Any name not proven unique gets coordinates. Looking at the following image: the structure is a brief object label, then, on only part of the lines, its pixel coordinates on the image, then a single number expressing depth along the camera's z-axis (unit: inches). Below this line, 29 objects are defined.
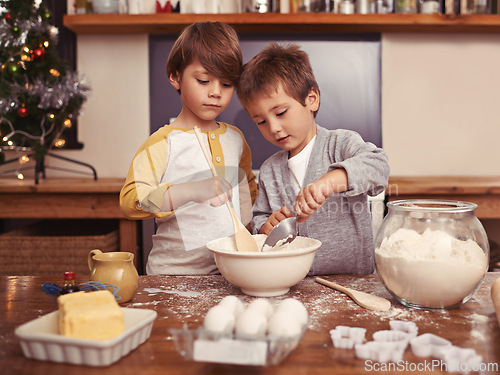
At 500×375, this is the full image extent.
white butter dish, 21.4
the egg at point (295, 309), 23.5
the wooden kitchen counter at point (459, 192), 76.2
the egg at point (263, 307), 23.6
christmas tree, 79.6
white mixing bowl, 31.2
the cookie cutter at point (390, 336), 24.3
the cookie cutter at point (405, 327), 25.2
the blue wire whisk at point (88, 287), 31.1
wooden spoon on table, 29.6
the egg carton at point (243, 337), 20.5
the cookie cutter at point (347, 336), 23.9
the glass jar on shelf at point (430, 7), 87.0
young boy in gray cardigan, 44.7
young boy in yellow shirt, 45.0
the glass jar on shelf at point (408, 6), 87.7
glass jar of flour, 27.9
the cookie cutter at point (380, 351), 22.2
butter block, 21.8
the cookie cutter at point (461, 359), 21.2
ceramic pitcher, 31.3
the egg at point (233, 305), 24.2
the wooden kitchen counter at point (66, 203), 78.5
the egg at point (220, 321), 22.3
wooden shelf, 85.0
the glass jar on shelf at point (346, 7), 87.5
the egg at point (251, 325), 21.6
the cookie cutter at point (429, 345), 22.5
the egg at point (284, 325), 21.3
